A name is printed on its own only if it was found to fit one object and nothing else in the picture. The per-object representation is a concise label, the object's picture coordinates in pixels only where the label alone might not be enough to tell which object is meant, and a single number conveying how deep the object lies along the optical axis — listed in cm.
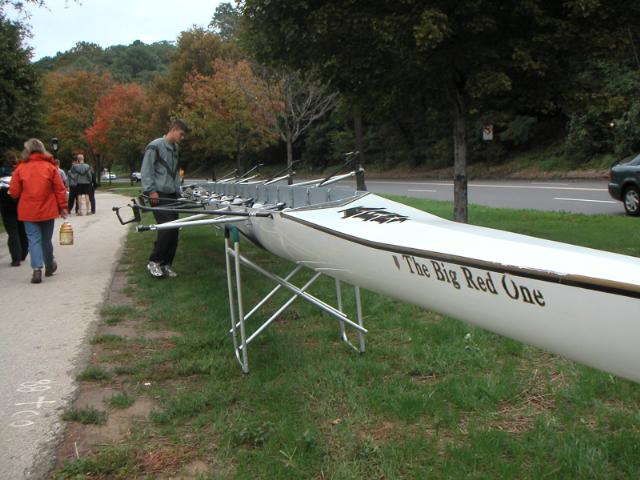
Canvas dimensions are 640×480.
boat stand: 413
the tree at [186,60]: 5144
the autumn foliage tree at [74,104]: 5078
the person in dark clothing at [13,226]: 872
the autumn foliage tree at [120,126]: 4569
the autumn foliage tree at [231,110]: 3042
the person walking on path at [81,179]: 1659
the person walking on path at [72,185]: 1683
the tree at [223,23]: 6641
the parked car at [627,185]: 1329
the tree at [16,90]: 2138
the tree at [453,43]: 777
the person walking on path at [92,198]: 1791
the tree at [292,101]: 2834
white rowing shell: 194
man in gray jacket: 716
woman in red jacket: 741
